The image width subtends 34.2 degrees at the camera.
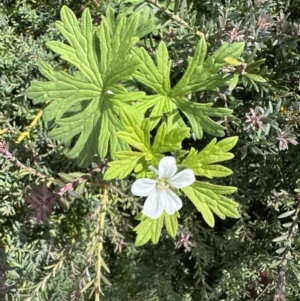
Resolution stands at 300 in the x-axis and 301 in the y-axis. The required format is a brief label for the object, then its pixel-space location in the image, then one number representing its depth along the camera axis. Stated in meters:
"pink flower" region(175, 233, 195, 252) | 0.38
